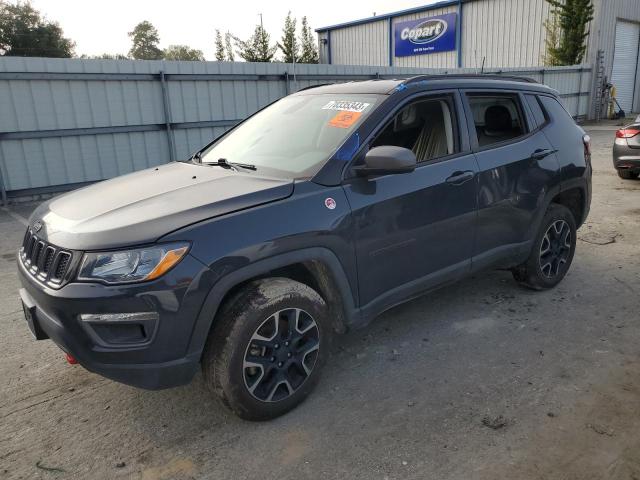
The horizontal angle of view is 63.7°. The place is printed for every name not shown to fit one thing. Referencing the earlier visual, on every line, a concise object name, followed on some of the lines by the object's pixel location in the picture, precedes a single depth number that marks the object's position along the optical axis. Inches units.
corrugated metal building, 946.7
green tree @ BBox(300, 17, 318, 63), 1469.0
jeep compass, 93.3
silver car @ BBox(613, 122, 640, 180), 357.4
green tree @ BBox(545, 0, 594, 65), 884.0
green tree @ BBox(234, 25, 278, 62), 1482.5
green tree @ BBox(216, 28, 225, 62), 1731.1
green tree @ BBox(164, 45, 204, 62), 3009.4
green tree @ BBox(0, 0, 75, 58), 1807.3
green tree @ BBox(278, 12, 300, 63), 1417.3
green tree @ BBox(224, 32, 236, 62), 1701.5
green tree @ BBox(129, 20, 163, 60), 3287.4
